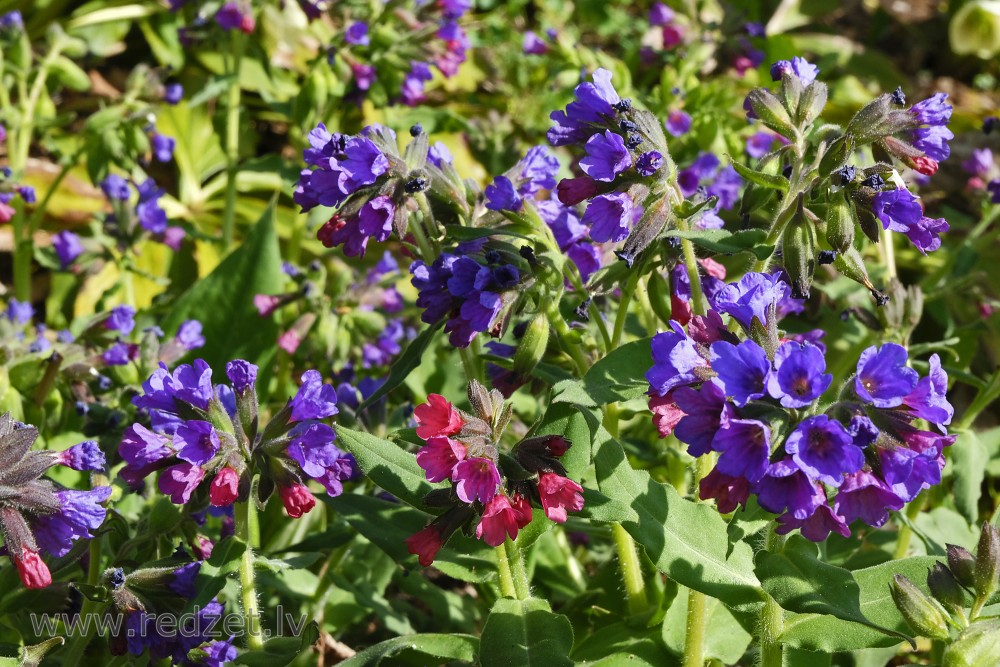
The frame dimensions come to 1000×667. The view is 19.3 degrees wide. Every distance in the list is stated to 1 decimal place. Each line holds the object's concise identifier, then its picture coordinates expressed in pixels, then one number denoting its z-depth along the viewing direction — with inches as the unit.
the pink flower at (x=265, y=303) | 34.8
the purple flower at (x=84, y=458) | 28.3
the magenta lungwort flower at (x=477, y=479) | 27.1
